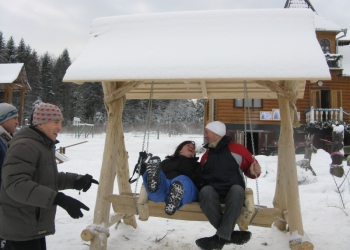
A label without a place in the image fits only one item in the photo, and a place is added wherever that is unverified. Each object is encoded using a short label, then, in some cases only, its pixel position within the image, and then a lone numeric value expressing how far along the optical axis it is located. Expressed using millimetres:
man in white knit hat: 3338
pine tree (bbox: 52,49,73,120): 51531
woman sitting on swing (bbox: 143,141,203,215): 3361
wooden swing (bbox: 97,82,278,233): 3398
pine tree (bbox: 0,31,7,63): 44981
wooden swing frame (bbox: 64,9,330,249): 3426
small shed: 21625
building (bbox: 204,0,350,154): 17453
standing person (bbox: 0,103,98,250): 2324
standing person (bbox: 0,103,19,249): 2988
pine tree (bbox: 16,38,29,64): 50562
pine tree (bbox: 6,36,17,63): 49562
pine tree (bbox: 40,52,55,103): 50444
